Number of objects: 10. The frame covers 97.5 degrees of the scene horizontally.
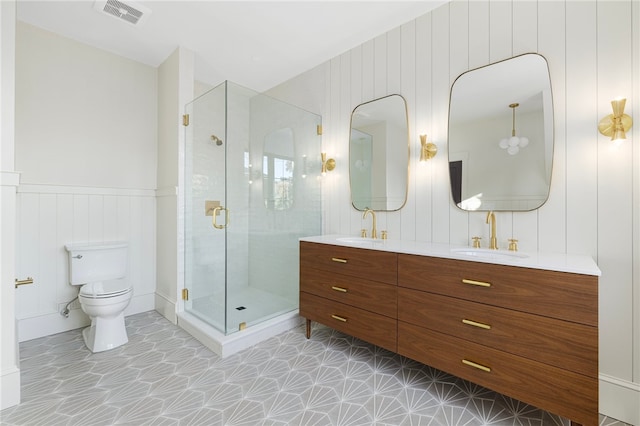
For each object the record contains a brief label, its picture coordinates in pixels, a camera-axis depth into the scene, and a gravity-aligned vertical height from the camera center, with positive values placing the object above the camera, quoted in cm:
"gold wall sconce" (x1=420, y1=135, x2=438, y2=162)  203 +46
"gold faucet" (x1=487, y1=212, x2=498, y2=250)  173 -11
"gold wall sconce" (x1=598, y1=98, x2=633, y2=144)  138 +45
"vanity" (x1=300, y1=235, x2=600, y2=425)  116 -51
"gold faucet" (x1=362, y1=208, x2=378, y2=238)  232 -7
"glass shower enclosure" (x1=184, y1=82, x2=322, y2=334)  229 +9
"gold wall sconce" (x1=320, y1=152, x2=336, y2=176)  268 +47
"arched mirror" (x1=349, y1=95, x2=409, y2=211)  222 +50
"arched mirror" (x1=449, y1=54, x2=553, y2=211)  164 +49
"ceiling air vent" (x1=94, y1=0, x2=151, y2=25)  202 +151
